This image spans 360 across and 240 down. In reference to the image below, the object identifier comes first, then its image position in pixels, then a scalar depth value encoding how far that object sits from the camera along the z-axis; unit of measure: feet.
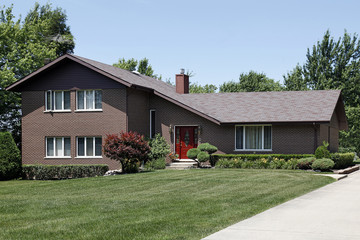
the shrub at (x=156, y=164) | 92.12
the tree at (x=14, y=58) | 121.39
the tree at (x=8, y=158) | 89.10
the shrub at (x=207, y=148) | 92.84
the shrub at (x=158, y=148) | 95.40
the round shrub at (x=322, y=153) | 87.15
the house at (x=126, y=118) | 94.02
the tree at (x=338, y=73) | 162.61
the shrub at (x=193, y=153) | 92.63
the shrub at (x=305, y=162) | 86.17
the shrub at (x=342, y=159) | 88.94
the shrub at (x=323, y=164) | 82.38
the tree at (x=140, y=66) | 200.95
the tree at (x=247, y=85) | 192.54
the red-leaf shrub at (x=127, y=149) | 80.74
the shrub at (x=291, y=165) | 87.35
